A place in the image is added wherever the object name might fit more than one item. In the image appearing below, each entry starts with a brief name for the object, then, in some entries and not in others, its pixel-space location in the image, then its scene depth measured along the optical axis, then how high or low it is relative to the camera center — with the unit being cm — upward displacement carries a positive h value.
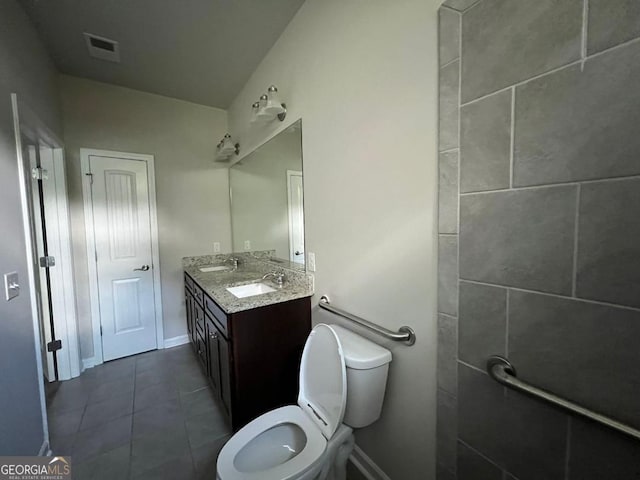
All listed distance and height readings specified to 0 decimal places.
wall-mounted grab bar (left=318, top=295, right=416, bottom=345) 114 -48
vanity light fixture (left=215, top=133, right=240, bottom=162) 280 +85
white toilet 112 -91
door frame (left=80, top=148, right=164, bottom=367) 251 -3
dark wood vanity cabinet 157 -81
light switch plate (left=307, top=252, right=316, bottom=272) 178 -24
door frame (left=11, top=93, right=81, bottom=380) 228 -41
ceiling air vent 194 +141
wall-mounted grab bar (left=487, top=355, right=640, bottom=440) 60 -47
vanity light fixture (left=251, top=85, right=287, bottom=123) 189 +87
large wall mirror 199 +27
